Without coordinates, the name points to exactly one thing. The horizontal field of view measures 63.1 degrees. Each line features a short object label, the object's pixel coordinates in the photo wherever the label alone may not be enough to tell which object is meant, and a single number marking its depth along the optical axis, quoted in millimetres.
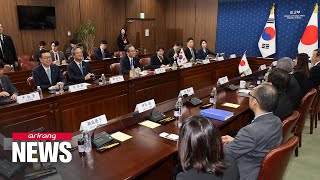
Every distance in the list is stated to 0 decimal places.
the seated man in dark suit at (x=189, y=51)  6826
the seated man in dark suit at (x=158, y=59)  5762
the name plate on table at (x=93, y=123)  2035
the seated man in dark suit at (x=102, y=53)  6857
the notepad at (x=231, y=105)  3080
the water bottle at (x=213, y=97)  3166
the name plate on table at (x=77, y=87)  3461
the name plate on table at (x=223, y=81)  3980
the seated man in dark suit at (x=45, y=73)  3826
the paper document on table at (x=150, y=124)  2430
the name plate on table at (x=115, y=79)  3993
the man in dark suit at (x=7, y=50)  5961
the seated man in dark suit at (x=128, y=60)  5129
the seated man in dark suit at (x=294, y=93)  3026
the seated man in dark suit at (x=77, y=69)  4230
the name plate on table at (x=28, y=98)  2895
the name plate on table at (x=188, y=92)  3195
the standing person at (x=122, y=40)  8867
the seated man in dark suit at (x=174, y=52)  6297
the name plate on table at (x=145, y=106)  2520
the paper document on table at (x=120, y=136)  2148
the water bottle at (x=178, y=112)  2635
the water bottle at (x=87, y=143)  1938
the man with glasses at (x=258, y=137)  1766
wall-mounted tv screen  6902
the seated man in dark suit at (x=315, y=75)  4152
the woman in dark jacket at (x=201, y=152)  1244
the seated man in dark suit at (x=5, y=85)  3487
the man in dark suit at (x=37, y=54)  6467
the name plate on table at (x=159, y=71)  4801
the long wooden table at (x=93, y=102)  2922
